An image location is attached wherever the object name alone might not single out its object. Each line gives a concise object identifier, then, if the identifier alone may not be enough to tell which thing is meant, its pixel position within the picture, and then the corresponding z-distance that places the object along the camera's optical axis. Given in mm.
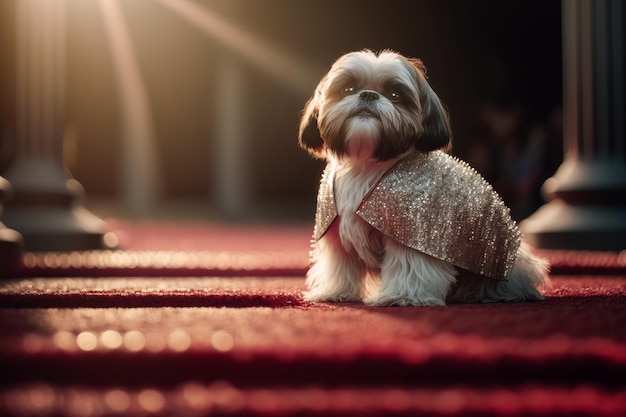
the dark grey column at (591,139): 4957
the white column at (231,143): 12461
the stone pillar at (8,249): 3867
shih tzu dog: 2654
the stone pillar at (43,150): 5012
